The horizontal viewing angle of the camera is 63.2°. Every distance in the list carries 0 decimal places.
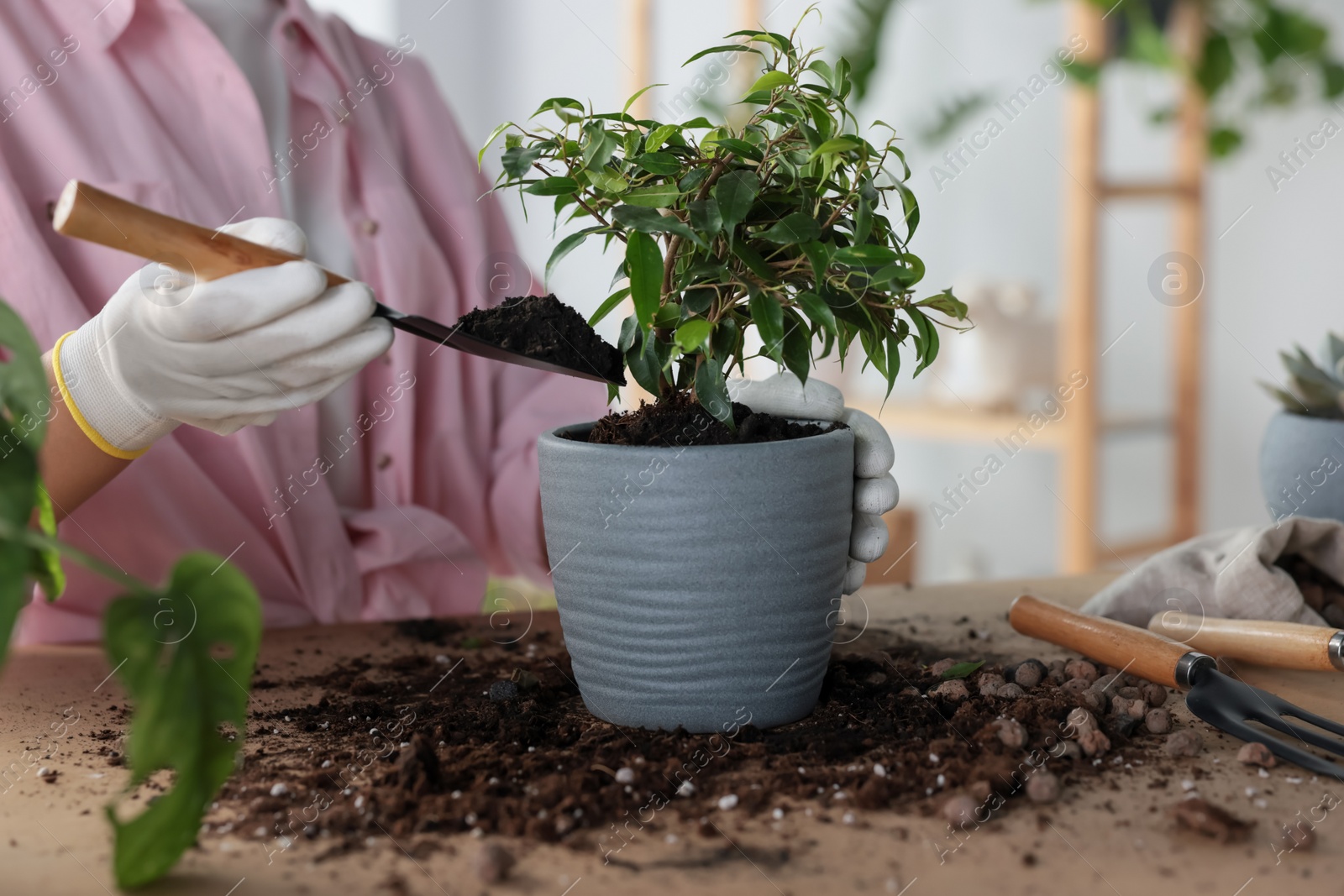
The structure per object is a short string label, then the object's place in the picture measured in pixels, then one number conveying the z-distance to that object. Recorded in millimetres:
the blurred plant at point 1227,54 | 2348
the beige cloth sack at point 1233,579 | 907
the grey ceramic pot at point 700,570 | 668
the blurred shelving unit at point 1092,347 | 2402
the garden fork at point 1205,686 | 661
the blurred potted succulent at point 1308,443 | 995
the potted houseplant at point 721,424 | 668
